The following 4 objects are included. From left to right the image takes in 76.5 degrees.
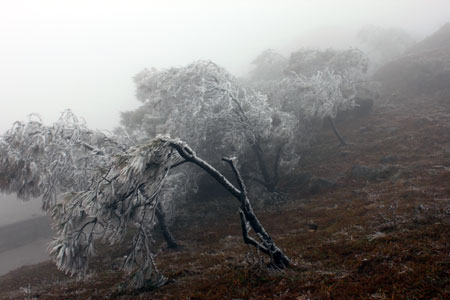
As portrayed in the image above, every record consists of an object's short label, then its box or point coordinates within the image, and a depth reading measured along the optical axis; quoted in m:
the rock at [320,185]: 22.94
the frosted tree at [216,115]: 21.02
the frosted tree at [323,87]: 28.50
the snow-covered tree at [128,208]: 9.23
